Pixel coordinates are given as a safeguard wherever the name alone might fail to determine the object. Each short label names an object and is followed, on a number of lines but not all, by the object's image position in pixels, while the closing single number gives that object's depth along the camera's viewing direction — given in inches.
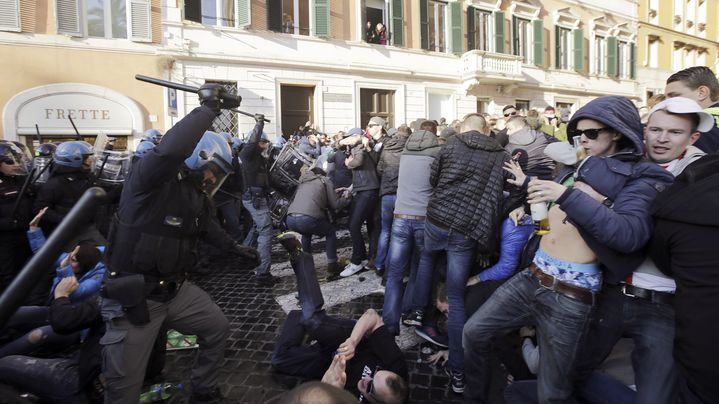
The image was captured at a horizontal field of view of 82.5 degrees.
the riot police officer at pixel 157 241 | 86.0
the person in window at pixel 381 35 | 611.9
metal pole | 31.5
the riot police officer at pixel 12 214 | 150.8
